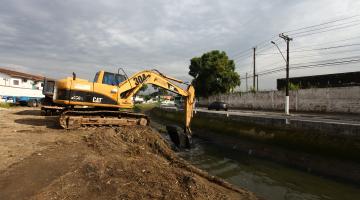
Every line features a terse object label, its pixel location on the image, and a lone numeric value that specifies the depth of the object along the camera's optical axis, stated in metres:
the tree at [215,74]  54.69
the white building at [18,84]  45.84
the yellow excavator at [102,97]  14.38
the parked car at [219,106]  41.47
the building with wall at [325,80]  38.97
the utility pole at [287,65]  30.57
